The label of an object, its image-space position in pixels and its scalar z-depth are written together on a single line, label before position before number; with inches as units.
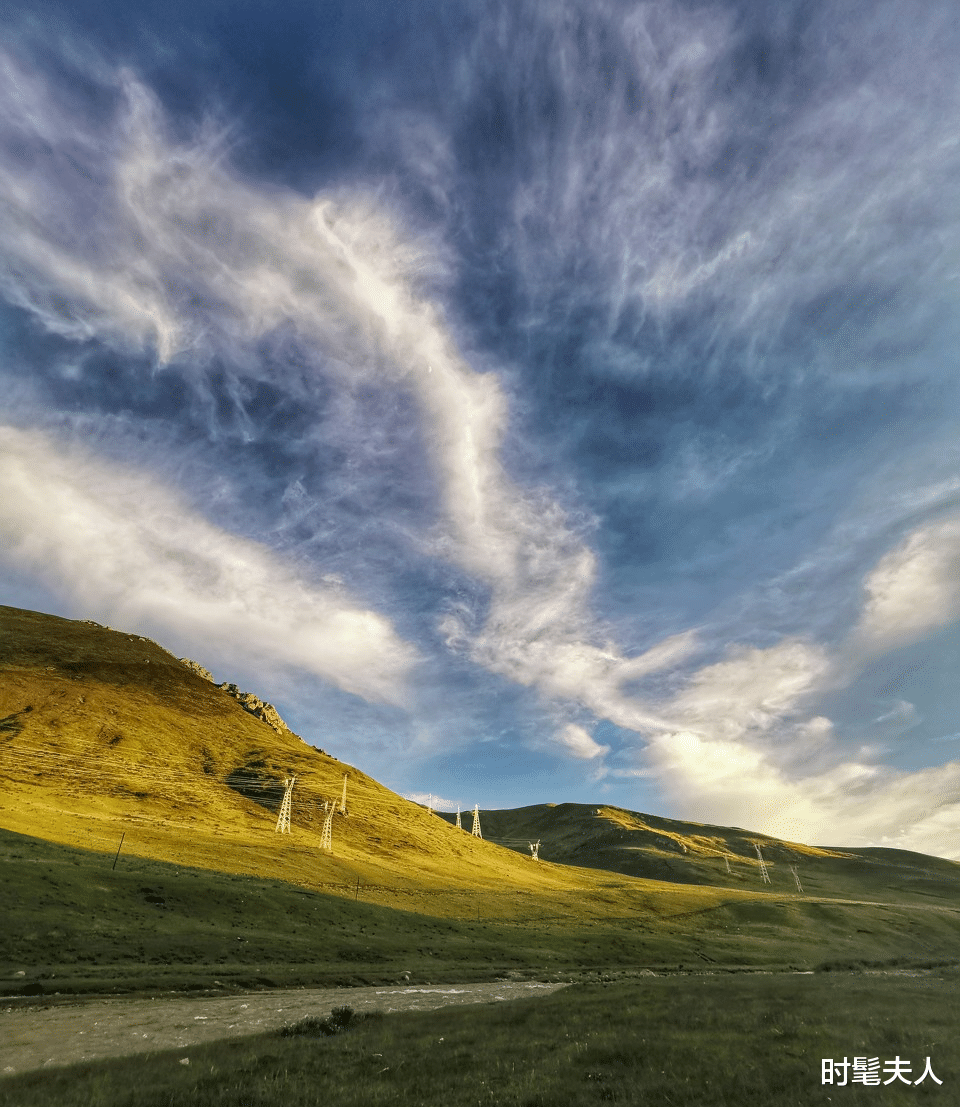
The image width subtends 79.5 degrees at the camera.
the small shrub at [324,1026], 922.1
